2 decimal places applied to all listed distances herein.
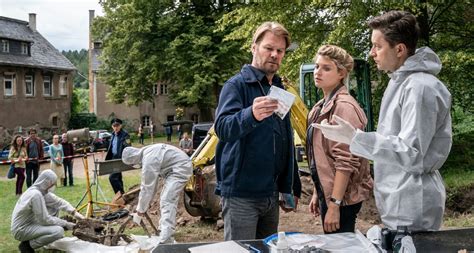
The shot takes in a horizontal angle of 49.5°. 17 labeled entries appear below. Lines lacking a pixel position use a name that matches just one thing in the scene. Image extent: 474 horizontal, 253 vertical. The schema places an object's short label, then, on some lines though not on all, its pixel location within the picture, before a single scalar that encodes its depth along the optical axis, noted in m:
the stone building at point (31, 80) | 31.84
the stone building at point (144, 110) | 41.34
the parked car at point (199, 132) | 19.15
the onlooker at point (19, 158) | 13.81
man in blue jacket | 2.79
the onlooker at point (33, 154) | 14.20
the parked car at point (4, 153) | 22.08
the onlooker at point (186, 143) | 18.09
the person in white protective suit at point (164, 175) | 6.92
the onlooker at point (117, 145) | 10.95
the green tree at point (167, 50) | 25.55
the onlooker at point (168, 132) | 32.33
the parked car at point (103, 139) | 23.03
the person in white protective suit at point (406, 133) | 2.02
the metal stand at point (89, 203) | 8.52
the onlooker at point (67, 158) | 15.15
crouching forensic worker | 6.82
